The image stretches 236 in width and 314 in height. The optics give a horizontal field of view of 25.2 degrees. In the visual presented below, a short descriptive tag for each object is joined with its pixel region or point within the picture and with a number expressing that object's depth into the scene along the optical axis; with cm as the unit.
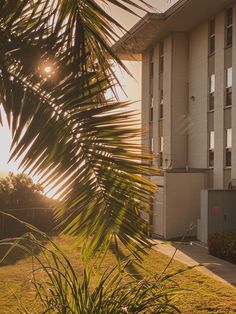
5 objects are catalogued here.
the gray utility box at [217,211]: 2483
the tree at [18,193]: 3072
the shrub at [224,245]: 1966
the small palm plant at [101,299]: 389
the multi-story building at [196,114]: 2555
